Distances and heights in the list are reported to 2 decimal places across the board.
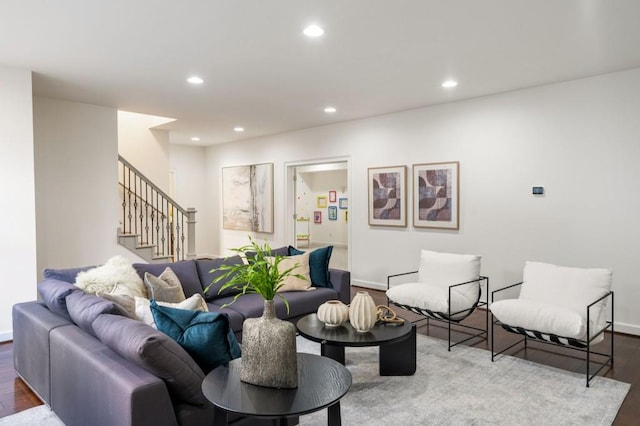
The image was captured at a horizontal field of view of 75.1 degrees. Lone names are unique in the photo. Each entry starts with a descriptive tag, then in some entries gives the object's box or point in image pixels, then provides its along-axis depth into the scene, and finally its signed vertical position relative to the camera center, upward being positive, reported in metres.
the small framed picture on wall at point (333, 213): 7.50 -0.14
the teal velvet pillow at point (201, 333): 1.96 -0.61
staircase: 5.98 -0.18
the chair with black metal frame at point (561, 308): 3.15 -0.84
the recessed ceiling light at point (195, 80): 4.41 +1.37
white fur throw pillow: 2.88 -0.52
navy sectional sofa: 1.73 -0.75
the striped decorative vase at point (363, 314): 2.99 -0.79
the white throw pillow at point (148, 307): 2.40 -0.59
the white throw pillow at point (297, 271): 4.29 -0.69
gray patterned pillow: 3.22 -0.65
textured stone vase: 1.73 -0.61
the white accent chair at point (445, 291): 3.92 -0.85
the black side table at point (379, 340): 2.86 -0.93
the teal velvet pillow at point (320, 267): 4.50 -0.67
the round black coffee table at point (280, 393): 1.58 -0.77
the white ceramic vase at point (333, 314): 3.10 -0.81
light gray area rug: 2.59 -1.32
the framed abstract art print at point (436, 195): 5.50 +0.13
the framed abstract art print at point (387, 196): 6.04 +0.14
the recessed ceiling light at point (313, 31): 3.15 +1.35
